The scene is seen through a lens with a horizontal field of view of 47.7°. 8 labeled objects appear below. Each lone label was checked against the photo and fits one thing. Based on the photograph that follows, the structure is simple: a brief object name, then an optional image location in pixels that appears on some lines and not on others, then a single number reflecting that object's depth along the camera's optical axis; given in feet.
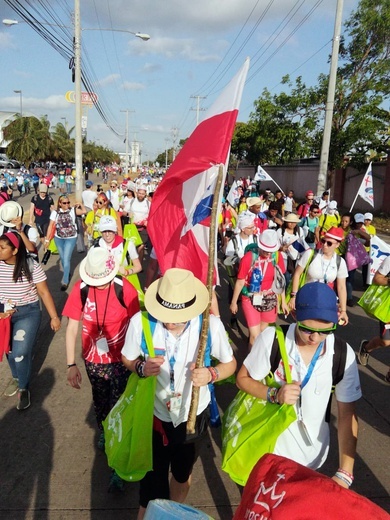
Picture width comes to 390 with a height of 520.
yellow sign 60.24
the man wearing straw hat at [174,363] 8.23
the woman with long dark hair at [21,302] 13.24
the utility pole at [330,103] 52.01
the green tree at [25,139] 150.92
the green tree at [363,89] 65.67
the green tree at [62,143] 204.03
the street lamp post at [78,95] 55.62
